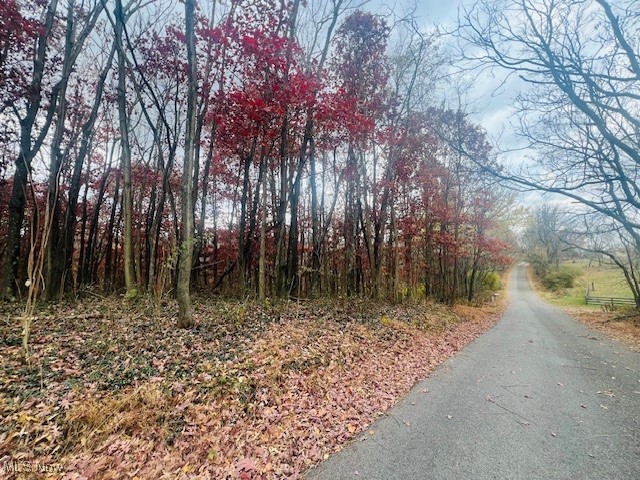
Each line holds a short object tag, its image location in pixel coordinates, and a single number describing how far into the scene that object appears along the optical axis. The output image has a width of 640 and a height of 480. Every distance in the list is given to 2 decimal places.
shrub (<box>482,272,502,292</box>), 27.94
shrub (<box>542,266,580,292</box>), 34.91
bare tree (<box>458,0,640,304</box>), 5.66
